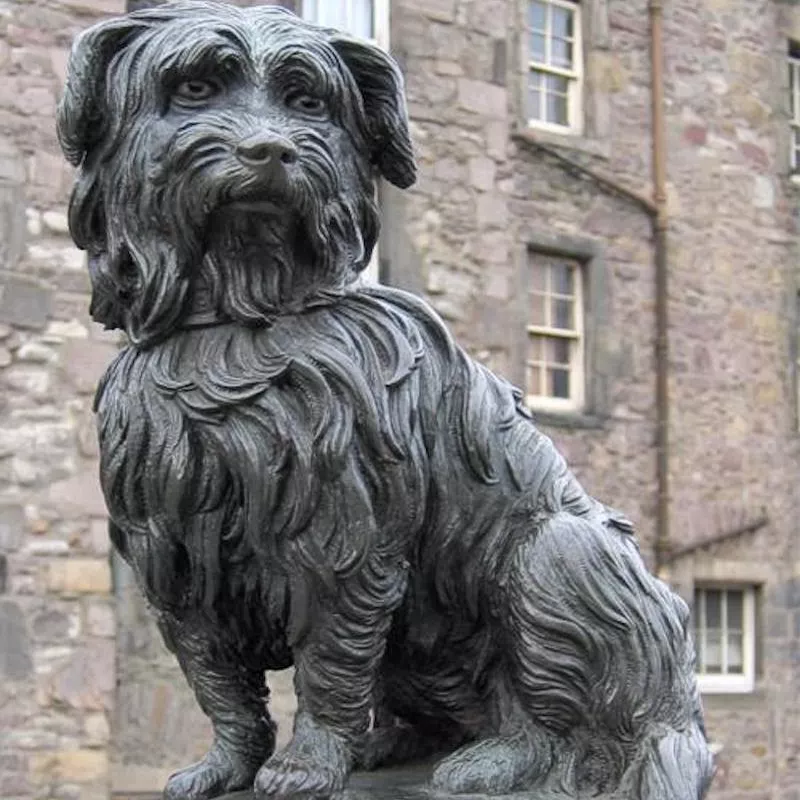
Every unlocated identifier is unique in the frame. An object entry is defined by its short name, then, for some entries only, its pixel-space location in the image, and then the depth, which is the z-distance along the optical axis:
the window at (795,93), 16.78
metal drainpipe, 14.63
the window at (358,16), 12.31
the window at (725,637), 15.23
